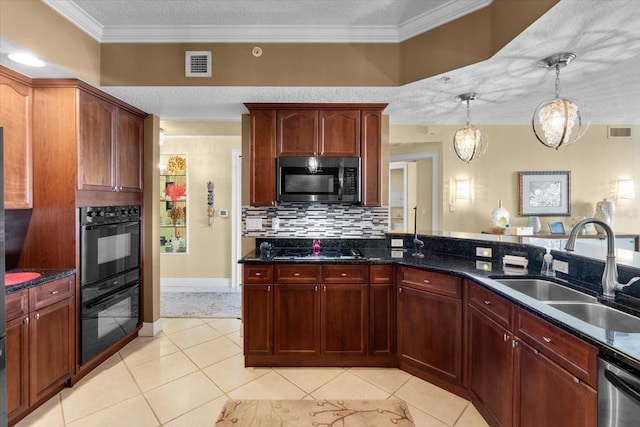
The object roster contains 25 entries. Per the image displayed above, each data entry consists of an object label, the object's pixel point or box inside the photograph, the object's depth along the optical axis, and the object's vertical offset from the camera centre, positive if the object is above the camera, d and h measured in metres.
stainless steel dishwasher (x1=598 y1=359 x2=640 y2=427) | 1.03 -0.69
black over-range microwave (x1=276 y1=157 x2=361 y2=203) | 2.87 +0.29
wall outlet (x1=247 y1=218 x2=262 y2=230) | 3.24 -0.18
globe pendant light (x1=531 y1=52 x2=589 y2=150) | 2.01 +0.67
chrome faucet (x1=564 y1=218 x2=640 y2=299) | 1.61 -0.36
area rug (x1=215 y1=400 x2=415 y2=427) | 1.94 -1.43
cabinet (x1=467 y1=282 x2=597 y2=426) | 1.23 -0.82
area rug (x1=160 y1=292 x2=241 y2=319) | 3.91 -1.42
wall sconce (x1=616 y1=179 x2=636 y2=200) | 4.91 +0.36
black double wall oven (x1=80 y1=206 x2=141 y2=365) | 2.46 -0.64
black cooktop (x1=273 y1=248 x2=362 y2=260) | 2.72 -0.45
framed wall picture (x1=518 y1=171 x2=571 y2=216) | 4.98 +0.27
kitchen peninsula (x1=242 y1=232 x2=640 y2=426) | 1.64 -0.80
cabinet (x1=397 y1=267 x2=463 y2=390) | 2.22 -0.95
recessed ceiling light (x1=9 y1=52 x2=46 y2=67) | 1.97 +1.03
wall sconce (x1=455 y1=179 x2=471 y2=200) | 5.11 +0.35
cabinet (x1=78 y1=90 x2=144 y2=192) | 2.45 +0.57
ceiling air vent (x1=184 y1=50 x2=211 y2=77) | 2.48 +1.24
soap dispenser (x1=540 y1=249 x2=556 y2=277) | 2.09 -0.41
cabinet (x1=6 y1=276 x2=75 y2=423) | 1.89 -0.98
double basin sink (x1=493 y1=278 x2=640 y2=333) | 1.54 -0.57
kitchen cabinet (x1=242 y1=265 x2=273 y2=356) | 2.60 -0.92
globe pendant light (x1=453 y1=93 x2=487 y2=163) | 2.71 +0.65
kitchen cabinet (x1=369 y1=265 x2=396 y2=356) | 2.60 -0.90
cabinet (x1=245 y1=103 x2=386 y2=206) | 2.91 +0.76
